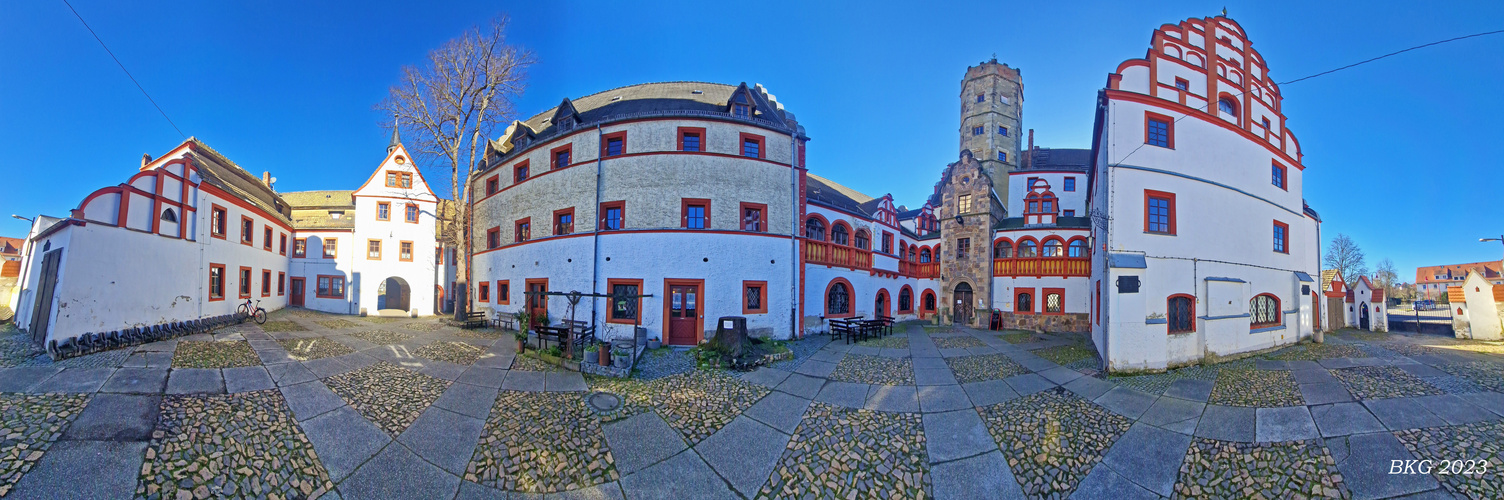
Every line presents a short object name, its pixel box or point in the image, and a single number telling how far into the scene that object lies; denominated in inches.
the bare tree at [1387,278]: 2086.6
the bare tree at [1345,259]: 1541.6
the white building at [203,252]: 458.0
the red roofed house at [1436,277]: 2510.1
